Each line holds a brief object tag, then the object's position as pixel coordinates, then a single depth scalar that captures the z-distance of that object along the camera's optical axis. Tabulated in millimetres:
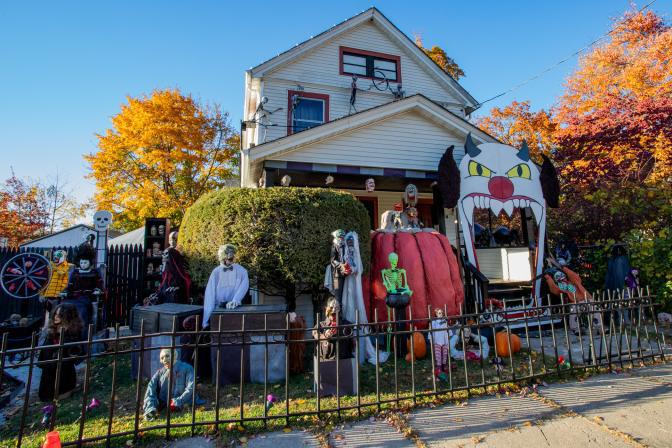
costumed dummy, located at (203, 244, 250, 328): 5594
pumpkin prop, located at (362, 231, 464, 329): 6938
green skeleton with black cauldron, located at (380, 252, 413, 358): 5906
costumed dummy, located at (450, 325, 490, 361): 5746
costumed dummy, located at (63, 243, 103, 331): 6641
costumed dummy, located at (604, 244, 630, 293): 8172
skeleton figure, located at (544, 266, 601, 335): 7426
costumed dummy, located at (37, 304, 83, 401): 4656
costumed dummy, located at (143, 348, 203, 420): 3896
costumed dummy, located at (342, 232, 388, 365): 5918
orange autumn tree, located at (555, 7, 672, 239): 10039
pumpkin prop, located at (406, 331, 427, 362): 5844
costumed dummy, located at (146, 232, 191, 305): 6902
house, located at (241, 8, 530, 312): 8641
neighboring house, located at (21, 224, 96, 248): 21538
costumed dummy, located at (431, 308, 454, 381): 4954
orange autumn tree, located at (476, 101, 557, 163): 19438
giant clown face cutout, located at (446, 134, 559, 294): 8367
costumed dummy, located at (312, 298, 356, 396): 4129
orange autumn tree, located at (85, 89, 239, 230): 19578
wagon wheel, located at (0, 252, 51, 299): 7066
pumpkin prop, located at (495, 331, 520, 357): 5801
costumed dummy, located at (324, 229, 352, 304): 5852
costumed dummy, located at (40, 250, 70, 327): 7355
